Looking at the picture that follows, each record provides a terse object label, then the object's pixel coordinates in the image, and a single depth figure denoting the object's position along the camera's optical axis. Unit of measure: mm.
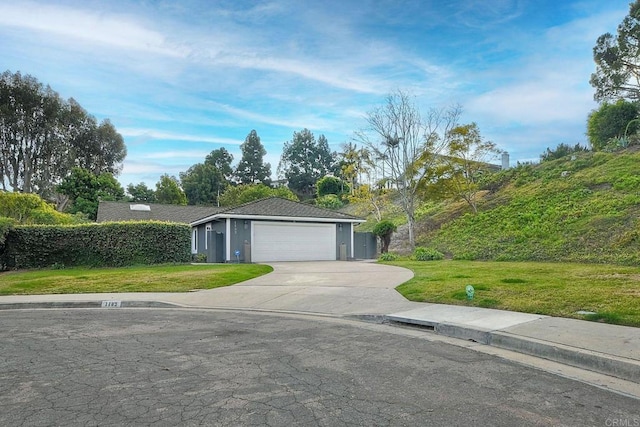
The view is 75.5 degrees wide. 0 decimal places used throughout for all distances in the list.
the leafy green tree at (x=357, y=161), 31170
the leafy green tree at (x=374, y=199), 32938
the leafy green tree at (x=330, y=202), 45388
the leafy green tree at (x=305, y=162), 67750
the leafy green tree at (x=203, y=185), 57406
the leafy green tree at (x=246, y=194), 42031
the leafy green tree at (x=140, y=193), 52312
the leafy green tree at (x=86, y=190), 41188
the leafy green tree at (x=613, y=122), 28484
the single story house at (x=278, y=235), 22469
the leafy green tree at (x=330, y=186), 52844
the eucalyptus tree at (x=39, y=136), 43344
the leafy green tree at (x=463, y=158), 24562
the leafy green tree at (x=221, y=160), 67988
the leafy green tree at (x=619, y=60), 28266
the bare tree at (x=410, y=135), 24469
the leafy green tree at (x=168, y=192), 47656
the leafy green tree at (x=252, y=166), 67500
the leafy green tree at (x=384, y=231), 25109
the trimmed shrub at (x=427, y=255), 20125
